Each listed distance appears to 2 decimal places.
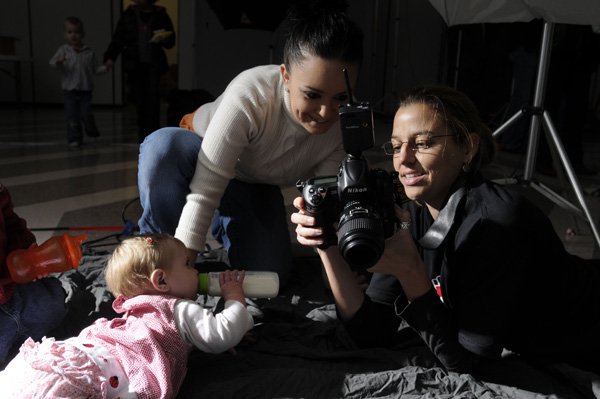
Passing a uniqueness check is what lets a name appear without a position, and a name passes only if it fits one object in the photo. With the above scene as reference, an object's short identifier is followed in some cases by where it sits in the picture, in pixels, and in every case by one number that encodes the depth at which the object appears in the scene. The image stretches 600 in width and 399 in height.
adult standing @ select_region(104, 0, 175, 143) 3.81
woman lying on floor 0.93
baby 0.88
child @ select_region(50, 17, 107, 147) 3.87
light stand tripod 1.84
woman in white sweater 1.21
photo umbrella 1.62
